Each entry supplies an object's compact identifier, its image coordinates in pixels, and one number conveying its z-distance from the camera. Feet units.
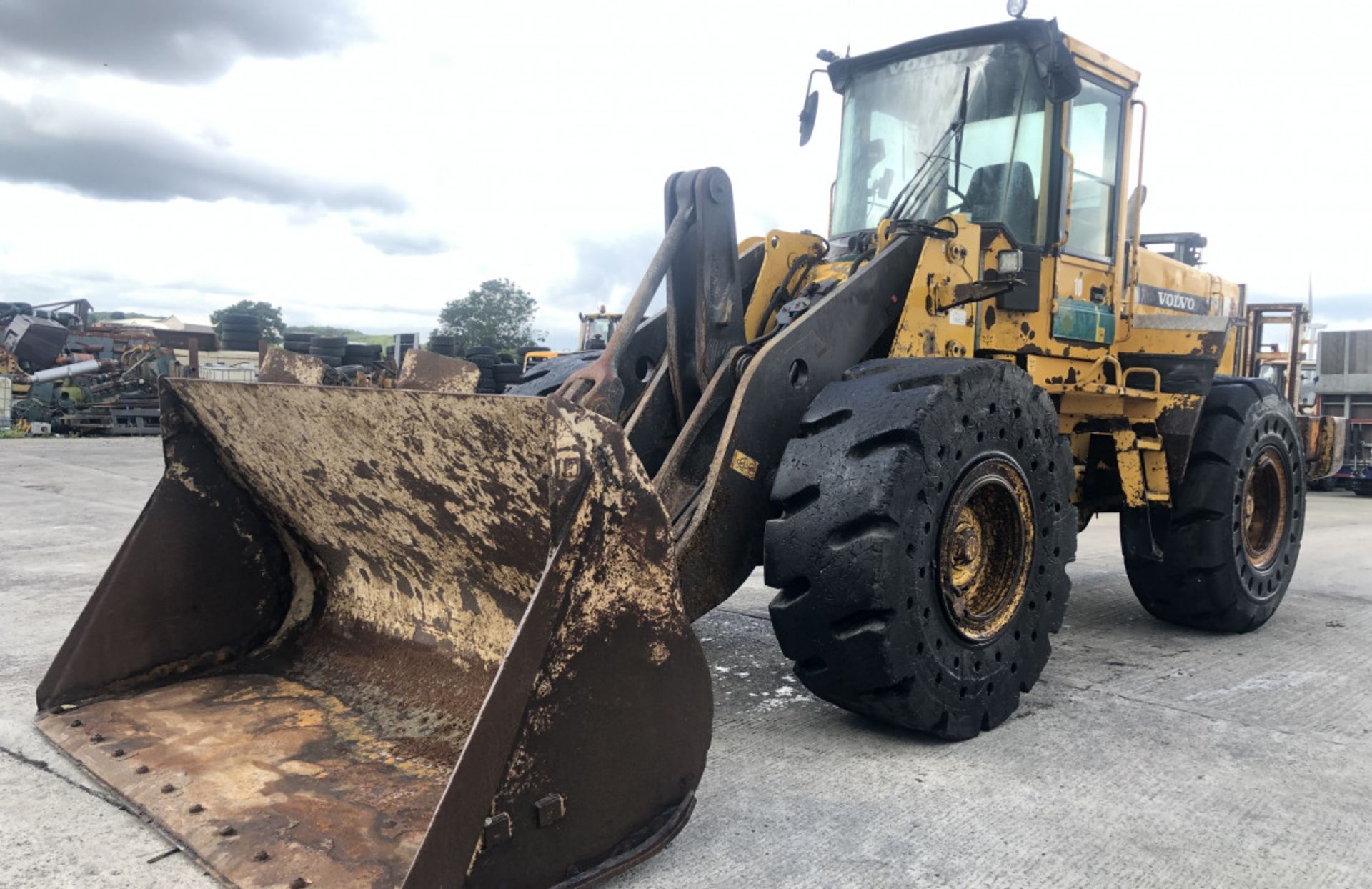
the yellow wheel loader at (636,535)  8.26
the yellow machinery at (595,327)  65.77
